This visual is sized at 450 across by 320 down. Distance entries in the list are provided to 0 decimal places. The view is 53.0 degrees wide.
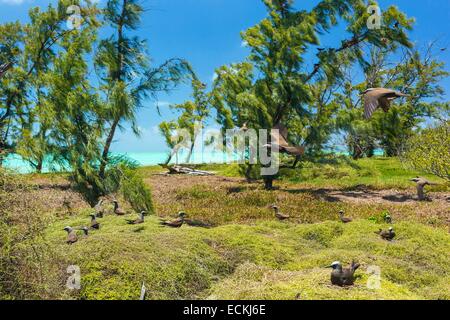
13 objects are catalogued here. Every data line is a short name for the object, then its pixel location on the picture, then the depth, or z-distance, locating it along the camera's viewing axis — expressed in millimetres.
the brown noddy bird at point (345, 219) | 11759
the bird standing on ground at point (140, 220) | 10184
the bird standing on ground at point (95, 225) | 9922
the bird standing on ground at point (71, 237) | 8070
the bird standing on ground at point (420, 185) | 19250
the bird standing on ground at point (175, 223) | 10055
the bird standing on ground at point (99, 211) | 11945
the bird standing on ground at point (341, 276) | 5684
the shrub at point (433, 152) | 19953
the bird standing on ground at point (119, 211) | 12023
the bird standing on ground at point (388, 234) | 9680
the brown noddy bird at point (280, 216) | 13356
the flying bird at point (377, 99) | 7957
